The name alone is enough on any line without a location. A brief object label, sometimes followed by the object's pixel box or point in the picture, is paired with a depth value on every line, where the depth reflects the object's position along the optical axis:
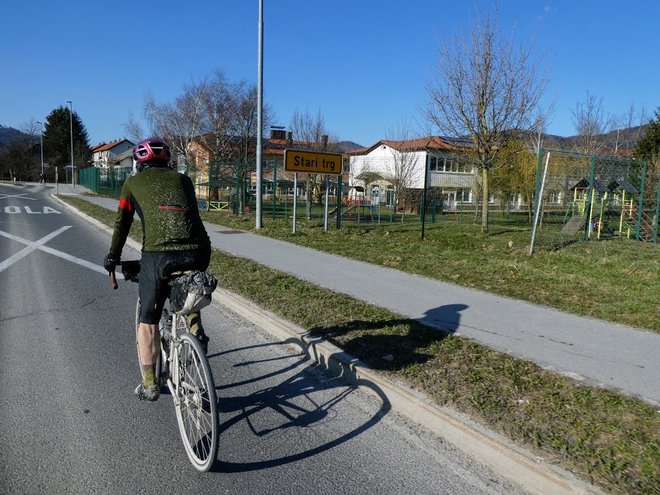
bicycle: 2.97
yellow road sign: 15.41
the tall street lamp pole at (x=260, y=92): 15.87
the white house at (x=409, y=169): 31.59
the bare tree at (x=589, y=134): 27.66
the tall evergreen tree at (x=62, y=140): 79.81
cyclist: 3.28
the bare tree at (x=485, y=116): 15.87
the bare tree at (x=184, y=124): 35.82
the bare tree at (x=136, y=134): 42.75
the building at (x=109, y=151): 81.30
